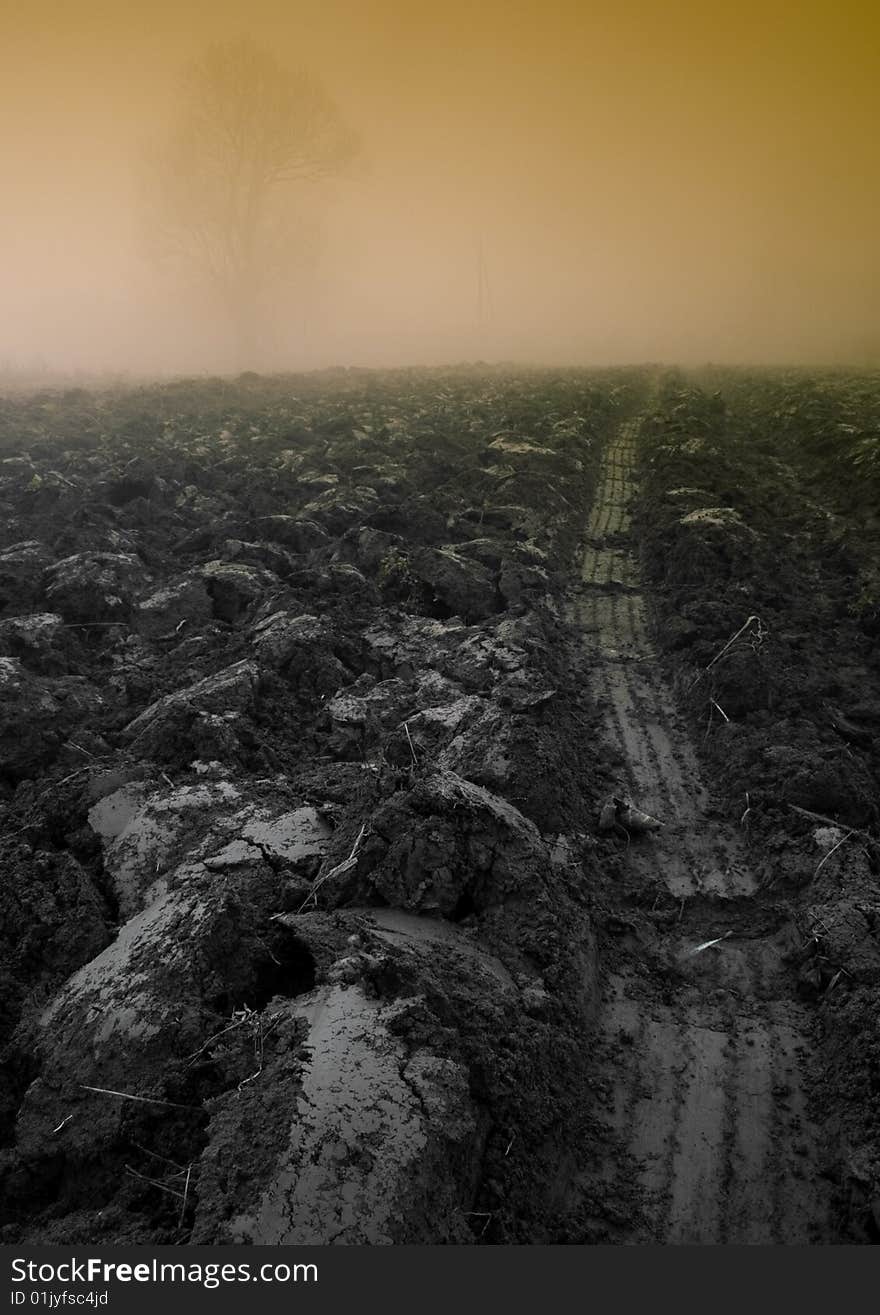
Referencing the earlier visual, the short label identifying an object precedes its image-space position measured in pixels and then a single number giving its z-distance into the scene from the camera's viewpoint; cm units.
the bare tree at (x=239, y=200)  3114
